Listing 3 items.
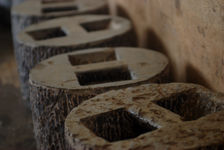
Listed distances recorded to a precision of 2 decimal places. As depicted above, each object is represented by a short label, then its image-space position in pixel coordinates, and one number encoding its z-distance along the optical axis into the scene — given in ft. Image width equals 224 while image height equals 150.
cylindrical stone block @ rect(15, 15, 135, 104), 8.20
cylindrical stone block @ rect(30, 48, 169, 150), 6.07
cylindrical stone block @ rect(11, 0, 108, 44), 10.78
